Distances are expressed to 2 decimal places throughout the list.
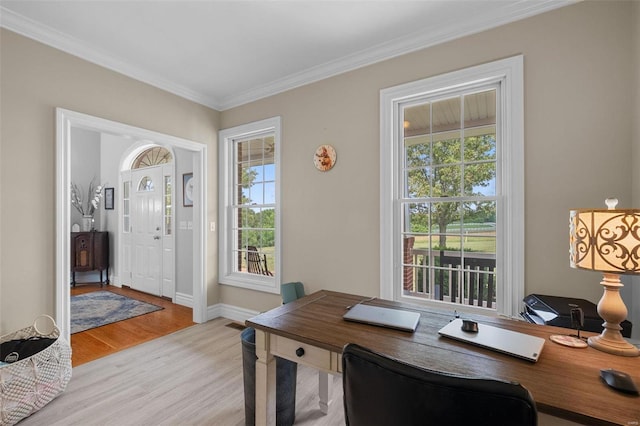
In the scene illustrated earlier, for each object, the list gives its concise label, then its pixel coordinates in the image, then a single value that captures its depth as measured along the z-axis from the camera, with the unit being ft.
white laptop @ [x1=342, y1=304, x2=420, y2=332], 4.09
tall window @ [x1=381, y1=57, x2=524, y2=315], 6.81
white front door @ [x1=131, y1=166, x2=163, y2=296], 15.28
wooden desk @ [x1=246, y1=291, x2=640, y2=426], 2.50
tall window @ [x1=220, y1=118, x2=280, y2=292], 11.05
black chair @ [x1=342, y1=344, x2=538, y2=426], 1.97
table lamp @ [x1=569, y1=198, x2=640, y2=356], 3.35
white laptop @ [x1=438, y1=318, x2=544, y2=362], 3.29
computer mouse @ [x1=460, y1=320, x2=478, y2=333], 3.86
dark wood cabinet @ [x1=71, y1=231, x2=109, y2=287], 16.63
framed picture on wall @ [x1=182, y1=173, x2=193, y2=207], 13.65
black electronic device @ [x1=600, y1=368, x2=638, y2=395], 2.60
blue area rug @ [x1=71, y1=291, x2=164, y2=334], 11.44
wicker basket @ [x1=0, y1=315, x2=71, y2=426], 5.83
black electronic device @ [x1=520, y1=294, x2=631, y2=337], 4.95
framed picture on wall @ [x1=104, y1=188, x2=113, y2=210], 17.98
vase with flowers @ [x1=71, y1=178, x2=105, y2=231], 17.81
